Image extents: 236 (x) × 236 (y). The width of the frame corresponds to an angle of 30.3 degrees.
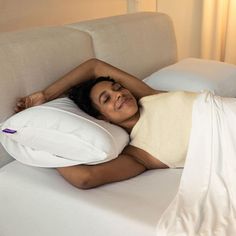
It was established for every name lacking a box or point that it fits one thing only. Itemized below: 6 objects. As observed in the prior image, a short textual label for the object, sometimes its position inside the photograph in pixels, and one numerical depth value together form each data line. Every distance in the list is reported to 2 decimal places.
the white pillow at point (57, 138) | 1.49
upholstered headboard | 1.70
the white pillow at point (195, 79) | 2.31
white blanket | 1.29
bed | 1.39
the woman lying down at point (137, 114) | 1.66
